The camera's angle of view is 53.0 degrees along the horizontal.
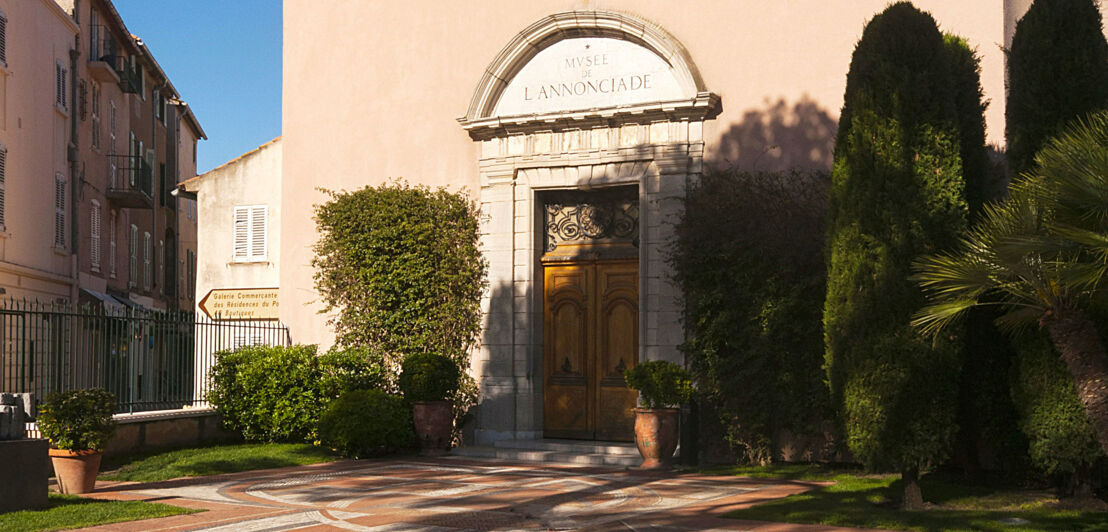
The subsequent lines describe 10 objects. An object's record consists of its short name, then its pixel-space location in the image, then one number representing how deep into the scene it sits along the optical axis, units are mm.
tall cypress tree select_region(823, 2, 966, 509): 8859
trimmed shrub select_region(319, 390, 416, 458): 13773
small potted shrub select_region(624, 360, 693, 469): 12516
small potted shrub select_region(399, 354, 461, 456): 14281
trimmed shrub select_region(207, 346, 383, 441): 14977
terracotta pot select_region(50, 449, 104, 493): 10570
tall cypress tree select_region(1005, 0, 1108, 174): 9180
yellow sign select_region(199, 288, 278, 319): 17906
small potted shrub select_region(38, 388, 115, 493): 10578
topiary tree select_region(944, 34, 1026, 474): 9750
